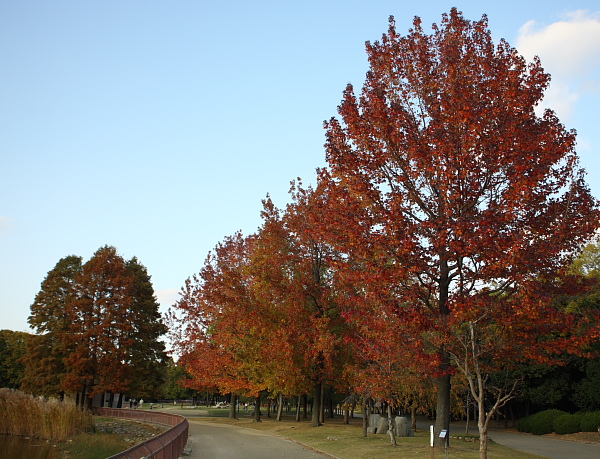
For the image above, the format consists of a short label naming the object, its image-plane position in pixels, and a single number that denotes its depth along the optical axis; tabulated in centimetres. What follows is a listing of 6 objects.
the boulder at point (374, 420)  2940
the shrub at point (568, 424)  3459
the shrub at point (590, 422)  3312
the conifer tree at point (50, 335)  4700
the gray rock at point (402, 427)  2689
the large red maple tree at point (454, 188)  1569
